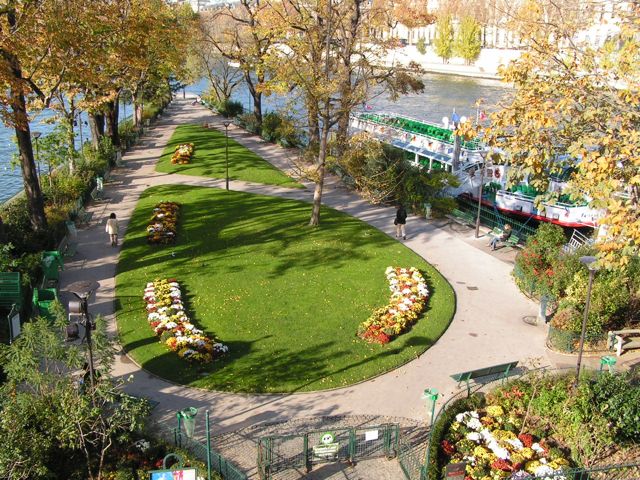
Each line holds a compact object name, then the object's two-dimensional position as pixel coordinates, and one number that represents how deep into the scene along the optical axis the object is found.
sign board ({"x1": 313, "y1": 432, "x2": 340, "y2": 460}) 12.32
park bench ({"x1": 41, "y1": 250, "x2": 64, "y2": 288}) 19.50
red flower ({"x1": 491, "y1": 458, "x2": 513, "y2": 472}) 12.37
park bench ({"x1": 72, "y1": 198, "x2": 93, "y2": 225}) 25.97
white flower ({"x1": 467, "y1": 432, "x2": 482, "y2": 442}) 13.19
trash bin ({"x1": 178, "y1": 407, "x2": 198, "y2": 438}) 12.22
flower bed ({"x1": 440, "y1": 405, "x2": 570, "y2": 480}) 12.30
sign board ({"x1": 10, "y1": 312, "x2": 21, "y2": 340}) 15.66
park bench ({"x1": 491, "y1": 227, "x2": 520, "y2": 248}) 24.55
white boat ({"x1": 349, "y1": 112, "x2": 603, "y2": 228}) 28.17
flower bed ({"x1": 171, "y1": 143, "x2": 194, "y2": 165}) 37.06
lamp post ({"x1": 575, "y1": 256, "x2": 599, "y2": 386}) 13.36
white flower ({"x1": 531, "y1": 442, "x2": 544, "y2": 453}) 12.90
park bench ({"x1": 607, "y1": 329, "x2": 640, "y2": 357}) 16.94
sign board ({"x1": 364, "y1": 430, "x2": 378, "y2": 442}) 12.38
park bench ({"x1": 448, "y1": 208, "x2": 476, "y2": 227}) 27.37
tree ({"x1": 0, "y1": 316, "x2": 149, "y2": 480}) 10.99
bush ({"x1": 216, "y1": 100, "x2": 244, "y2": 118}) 56.41
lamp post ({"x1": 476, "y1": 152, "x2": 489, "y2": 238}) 25.30
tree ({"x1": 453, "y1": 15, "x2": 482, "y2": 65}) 95.38
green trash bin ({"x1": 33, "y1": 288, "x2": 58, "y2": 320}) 17.45
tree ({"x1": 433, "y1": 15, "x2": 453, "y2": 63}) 99.88
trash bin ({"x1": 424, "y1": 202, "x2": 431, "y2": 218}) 27.85
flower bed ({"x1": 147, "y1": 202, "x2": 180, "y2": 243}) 23.78
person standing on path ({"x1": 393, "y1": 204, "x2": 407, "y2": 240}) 24.75
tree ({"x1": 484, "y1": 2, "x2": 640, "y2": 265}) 12.36
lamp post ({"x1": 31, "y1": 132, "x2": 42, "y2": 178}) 25.88
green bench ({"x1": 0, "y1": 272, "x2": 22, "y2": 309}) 17.30
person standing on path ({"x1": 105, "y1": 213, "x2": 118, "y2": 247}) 23.11
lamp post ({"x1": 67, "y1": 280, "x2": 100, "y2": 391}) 11.34
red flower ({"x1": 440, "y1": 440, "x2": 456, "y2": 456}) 12.83
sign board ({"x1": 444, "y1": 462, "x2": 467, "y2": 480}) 11.69
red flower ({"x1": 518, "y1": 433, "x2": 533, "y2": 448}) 13.06
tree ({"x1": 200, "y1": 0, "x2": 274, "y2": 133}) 40.65
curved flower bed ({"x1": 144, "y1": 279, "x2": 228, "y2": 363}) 15.90
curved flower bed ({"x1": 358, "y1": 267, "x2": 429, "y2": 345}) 17.25
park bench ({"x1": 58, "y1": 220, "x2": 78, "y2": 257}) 22.53
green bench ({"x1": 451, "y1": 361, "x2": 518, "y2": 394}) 14.53
